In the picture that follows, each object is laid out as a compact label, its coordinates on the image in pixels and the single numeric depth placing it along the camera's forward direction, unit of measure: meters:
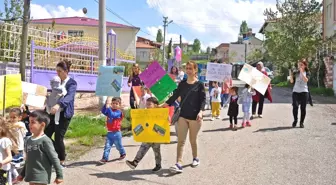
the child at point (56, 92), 6.97
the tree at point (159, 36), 115.90
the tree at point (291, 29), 33.03
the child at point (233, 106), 11.03
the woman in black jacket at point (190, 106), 7.10
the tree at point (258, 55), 45.99
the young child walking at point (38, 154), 4.77
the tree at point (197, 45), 131.02
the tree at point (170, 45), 59.81
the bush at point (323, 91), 22.96
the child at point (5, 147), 5.31
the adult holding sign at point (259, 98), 12.53
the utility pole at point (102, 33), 13.78
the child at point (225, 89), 14.23
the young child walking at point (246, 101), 11.37
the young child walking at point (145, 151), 7.09
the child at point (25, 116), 7.57
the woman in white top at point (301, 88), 10.71
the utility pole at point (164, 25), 54.37
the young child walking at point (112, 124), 7.72
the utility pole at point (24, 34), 11.91
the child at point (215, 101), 12.96
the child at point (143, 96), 9.48
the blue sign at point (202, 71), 18.42
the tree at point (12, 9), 19.17
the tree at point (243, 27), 127.19
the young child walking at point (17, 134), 6.29
